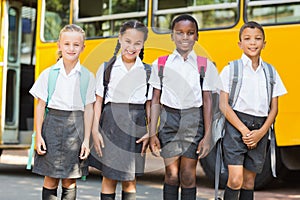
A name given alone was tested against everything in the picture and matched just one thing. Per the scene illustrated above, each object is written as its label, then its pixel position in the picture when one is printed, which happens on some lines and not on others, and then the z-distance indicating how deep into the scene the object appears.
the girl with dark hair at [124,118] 4.55
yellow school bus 6.50
